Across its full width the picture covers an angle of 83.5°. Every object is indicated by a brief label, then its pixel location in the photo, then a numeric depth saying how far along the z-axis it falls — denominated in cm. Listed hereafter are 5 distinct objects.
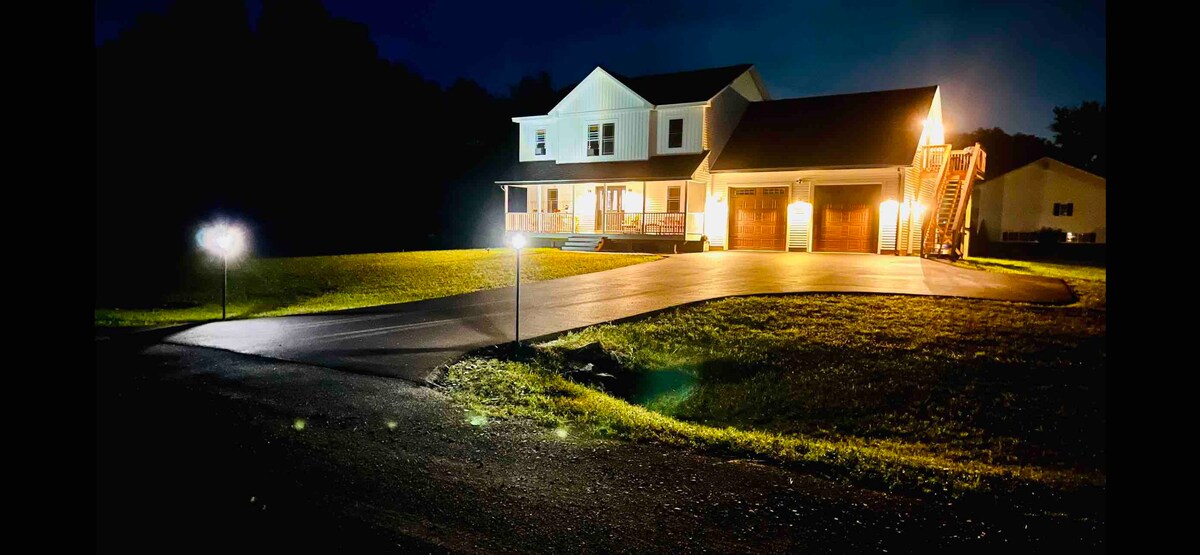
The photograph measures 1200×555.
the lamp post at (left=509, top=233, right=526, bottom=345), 923
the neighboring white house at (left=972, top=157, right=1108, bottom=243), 4100
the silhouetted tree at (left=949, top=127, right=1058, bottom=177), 6238
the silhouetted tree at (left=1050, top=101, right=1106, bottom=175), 6500
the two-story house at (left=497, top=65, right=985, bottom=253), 2530
